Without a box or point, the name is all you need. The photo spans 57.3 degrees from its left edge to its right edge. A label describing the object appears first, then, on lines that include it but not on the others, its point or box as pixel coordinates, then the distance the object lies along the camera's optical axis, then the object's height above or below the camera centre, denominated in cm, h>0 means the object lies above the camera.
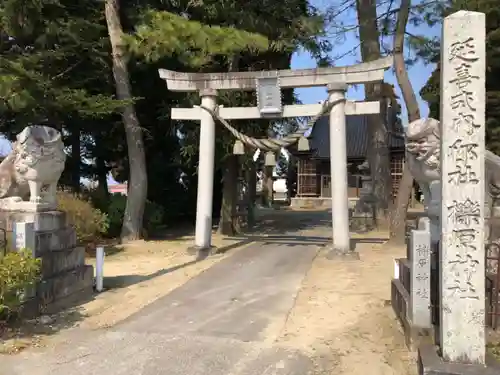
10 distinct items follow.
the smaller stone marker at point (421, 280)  436 -89
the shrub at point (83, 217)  1080 -71
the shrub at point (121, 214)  1393 -84
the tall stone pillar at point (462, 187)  356 +1
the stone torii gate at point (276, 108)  973 +180
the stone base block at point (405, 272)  502 -99
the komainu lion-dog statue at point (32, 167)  607 +29
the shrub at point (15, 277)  467 -93
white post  696 -124
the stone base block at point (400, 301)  477 -130
